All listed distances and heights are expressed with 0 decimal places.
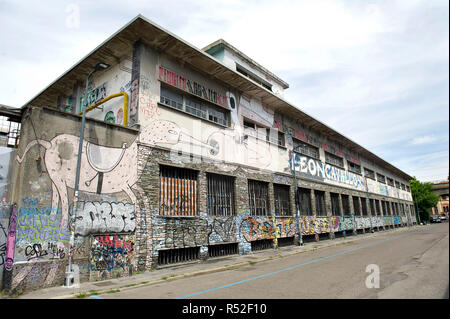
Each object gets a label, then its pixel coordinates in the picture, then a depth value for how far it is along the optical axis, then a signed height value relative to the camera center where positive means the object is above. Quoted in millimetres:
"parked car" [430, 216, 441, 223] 60675 -1399
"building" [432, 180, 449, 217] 60906 +718
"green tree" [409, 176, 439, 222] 59625 +3128
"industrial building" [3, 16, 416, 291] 8812 +2250
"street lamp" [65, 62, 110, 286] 8398 +636
